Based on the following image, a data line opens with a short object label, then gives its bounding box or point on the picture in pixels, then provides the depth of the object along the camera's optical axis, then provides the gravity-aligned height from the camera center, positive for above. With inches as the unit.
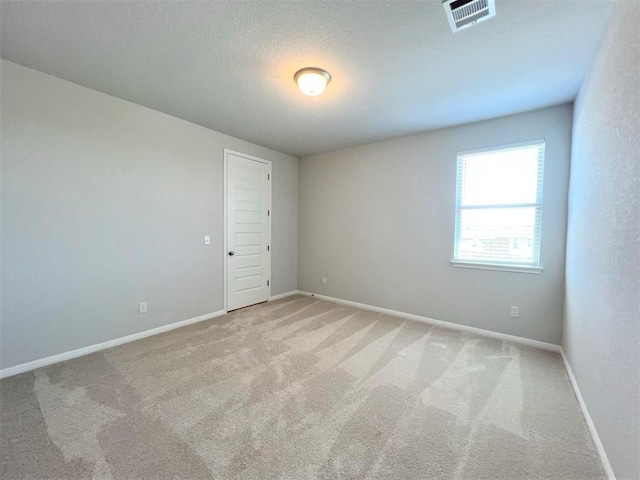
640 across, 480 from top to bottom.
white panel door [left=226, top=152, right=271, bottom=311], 154.9 +0.2
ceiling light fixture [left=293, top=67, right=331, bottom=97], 84.7 +50.7
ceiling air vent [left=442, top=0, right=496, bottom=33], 59.4 +53.1
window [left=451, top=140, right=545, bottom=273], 115.0 +13.1
